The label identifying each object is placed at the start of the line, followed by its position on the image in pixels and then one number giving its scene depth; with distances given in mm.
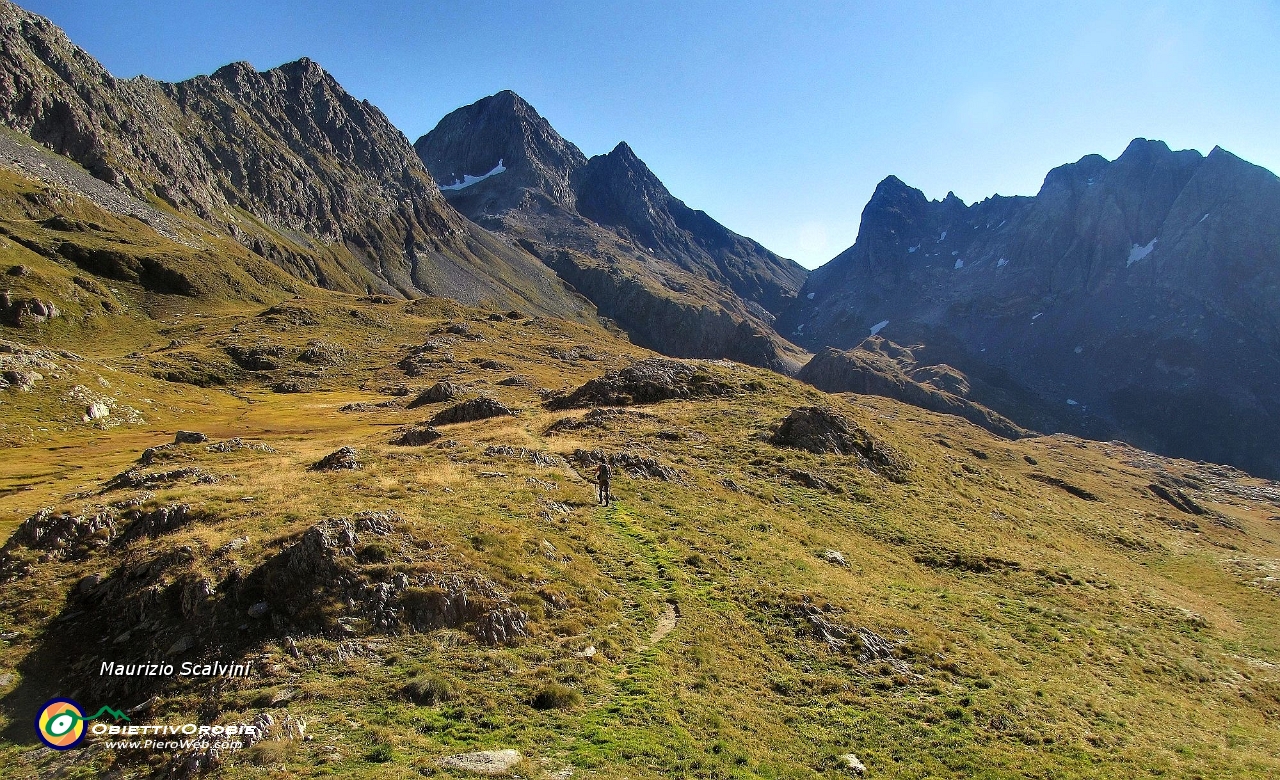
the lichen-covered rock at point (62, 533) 22422
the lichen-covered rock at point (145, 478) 31016
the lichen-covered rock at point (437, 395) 91000
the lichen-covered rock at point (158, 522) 23250
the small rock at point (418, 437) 48584
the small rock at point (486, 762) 12633
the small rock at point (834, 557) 31359
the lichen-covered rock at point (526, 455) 39031
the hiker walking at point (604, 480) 33031
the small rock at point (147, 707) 14492
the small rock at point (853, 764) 14586
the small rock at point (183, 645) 16622
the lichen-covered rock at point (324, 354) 131250
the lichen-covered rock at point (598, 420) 54125
